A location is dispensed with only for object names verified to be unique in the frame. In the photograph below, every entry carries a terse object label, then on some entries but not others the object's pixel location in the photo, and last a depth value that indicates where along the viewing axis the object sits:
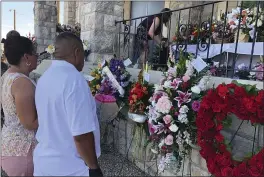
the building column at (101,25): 4.39
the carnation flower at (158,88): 2.39
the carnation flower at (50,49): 4.65
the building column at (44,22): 7.98
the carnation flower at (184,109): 2.19
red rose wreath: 1.73
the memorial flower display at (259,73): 2.25
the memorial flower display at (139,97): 2.62
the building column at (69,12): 10.50
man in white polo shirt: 1.38
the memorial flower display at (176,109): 2.22
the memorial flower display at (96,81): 3.21
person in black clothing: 4.10
